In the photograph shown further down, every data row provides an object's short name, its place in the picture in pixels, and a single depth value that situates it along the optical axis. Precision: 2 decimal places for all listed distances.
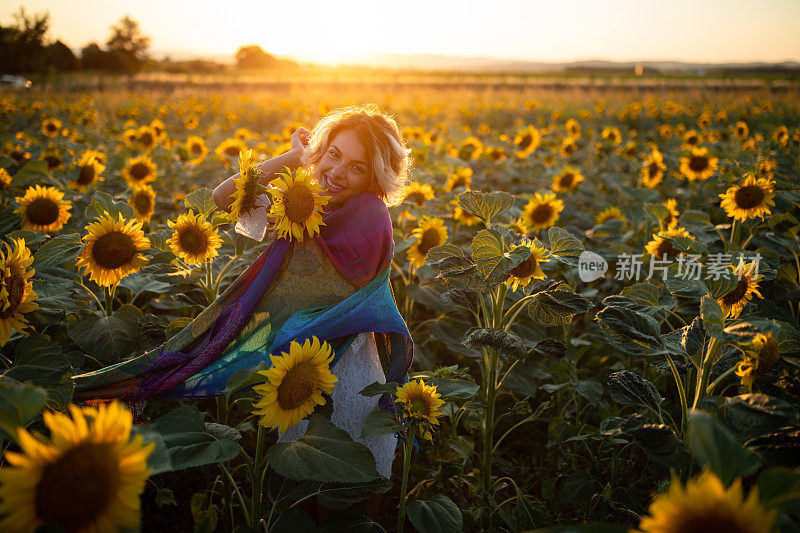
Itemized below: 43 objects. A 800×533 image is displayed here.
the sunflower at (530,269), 1.66
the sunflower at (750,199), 2.43
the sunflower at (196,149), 4.53
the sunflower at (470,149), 4.66
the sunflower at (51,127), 4.93
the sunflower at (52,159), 3.48
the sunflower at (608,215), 3.58
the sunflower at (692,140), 5.05
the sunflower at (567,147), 5.32
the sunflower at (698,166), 3.84
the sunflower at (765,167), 3.32
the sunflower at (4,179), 2.80
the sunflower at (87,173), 3.11
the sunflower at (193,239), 1.83
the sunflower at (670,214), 2.81
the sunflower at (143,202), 2.66
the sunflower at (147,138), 4.71
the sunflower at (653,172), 4.03
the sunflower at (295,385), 1.19
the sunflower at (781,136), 5.41
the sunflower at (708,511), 0.67
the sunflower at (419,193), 2.93
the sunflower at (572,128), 6.02
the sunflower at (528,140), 4.85
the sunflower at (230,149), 4.12
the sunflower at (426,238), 2.38
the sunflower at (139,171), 3.47
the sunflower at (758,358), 1.15
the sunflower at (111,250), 1.68
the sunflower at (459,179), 3.51
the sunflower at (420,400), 1.33
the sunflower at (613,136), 5.94
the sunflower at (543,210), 2.70
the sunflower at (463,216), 2.86
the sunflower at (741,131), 5.82
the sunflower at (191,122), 6.70
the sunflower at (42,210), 2.20
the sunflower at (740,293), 1.55
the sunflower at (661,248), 2.40
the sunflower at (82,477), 0.72
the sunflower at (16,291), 1.23
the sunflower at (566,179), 3.78
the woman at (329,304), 1.55
